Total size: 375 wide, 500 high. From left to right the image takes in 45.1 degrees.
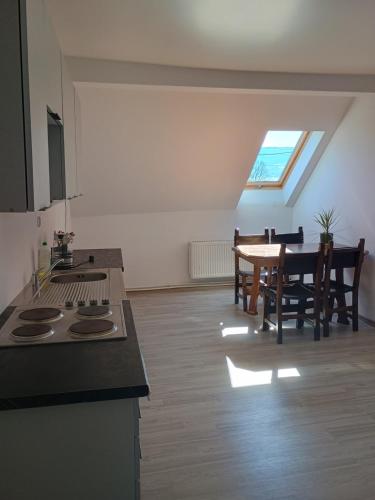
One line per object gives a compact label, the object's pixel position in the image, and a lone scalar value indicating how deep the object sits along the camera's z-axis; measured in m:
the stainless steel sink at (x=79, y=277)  2.94
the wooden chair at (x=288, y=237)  5.20
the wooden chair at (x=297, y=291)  4.02
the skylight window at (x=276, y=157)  5.61
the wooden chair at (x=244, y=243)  5.20
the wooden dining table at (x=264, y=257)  4.36
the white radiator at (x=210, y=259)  6.01
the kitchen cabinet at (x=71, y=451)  1.21
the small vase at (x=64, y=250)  3.24
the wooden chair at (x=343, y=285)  4.19
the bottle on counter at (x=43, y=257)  2.74
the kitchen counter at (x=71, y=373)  1.20
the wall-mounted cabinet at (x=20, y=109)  1.31
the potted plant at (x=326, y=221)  4.57
